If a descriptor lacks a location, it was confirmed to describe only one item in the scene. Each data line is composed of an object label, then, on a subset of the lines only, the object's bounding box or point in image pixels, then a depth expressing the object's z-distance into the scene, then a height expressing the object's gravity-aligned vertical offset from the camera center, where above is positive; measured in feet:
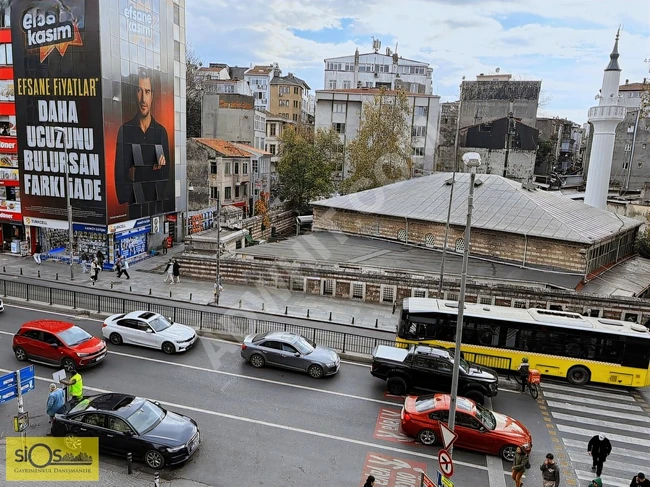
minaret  121.49 +9.21
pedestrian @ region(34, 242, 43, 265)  112.53 -26.06
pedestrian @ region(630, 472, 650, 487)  34.99 -22.51
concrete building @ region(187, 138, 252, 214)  156.76 -7.99
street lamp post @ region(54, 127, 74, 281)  94.68 -14.83
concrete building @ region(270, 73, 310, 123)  297.12 +32.14
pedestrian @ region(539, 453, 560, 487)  36.86 -23.38
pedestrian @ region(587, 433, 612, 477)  40.45 -23.86
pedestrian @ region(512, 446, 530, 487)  38.23 -23.78
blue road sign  40.16 -20.64
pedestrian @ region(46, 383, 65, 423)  42.01 -22.63
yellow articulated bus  58.95 -22.07
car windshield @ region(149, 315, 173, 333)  63.21 -23.62
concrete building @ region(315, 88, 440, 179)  213.87 +16.92
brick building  92.84 -13.29
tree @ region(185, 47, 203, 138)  230.66 +19.43
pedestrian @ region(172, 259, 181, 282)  98.27 -25.17
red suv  54.85 -23.67
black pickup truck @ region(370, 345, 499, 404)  52.70 -23.70
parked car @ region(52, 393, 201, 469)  38.86 -23.54
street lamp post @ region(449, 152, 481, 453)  35.78 -12.45
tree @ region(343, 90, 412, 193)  175.73 +2.09
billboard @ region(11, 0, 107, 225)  101.14 +7.48
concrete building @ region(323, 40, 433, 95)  293.43 +51.61
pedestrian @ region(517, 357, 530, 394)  56.29 -24.14
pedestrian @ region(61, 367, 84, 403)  44.78 -22.74
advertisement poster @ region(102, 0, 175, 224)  106.01 +7.06
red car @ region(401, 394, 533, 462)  43.09 -24.07
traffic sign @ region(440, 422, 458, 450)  32.48 -18.56
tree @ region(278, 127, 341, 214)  173.78 -7.22
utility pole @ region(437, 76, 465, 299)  79.20 -20.73
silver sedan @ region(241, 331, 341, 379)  57.47 -24.33
